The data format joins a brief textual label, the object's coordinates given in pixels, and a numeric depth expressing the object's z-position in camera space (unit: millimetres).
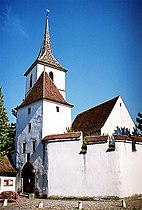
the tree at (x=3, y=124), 15883
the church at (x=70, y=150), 13375
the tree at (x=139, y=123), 16377
